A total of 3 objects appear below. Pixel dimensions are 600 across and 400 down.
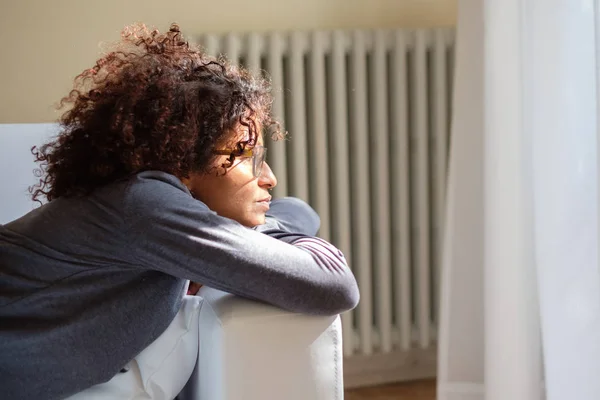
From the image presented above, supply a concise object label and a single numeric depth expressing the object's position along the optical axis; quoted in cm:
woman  236
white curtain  286
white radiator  354
